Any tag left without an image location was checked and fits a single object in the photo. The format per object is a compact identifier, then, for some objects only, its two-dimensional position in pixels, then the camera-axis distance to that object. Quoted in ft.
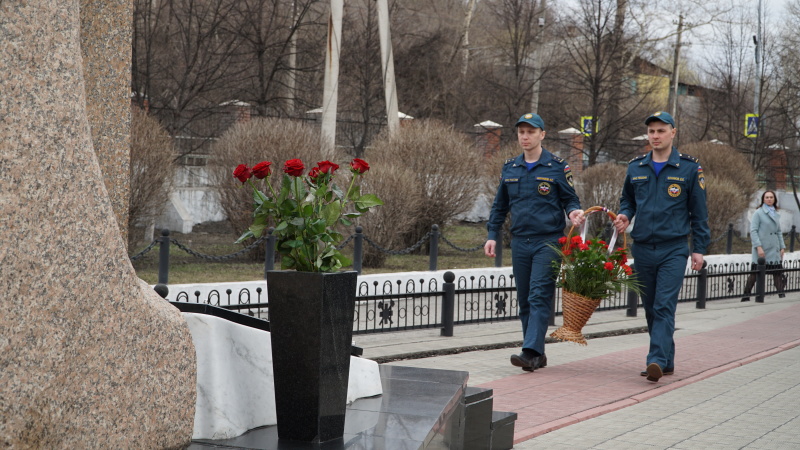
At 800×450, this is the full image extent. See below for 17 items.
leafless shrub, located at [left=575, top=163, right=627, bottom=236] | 76.18
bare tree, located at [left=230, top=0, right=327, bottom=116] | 77.10
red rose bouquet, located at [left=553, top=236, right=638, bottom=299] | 24.40
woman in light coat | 51.34
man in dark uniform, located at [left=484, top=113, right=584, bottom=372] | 24.95
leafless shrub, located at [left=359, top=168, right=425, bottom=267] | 53.88
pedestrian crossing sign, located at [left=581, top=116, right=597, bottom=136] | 84.74
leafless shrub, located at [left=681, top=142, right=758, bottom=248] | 87.24
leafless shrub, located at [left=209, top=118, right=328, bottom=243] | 51.37
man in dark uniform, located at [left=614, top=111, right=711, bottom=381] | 24.48
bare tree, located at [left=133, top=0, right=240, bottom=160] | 64.28
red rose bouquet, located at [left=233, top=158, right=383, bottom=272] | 12.30
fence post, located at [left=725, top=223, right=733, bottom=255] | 69.75
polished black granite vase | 11.91
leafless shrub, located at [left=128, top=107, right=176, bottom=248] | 46.11
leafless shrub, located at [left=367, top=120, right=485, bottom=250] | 61.46
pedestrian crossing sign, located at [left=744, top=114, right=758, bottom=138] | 99.28
